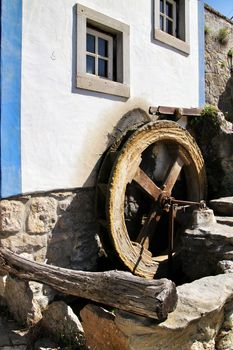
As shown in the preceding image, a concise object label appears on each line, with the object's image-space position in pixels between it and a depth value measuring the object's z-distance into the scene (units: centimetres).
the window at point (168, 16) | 524
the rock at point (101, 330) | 228
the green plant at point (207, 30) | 850
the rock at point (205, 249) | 362
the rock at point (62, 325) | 282
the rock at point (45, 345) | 283
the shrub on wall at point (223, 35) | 874
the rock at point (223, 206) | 452
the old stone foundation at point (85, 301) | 225
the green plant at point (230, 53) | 903
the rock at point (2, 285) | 357
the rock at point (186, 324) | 214
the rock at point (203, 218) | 404
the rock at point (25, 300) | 332
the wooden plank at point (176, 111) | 476
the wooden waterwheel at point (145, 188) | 405
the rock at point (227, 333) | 258
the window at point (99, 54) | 429
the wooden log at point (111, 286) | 218
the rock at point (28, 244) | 351
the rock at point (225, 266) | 321
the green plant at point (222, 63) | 880
